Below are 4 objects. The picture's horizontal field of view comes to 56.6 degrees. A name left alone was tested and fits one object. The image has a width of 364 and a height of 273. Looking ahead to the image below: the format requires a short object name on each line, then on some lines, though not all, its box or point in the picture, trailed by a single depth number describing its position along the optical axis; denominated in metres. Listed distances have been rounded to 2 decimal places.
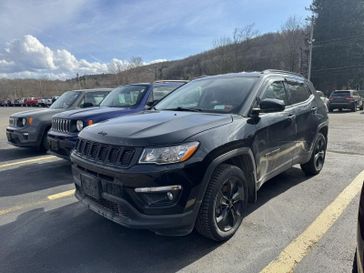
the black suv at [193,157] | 3.00
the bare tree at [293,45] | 56.88
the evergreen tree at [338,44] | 43.19
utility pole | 39.88
